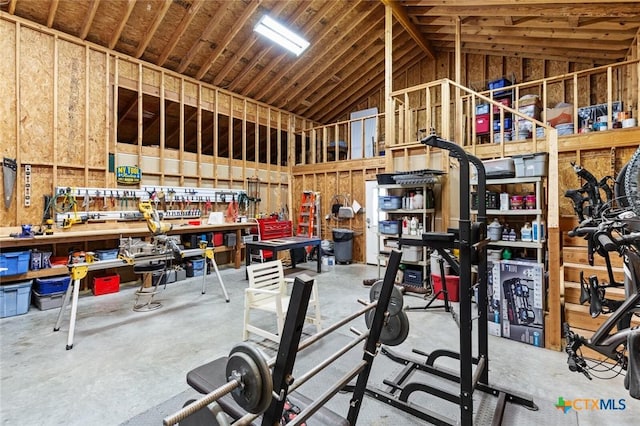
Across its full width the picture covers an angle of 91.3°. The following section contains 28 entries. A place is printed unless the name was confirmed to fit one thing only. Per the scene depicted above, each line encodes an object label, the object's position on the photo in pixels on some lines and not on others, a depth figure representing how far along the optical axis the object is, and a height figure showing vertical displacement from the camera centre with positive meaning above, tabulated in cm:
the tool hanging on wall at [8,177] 467 +56
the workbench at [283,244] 570 -63
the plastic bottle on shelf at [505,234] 429 -35
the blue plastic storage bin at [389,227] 572 -31
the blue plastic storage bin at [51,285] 445 -103
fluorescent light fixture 582 +352
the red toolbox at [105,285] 509 -119
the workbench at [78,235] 431 -34
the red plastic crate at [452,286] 469 -116
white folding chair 309 -91
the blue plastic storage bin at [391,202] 574 +15
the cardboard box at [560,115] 591 +181
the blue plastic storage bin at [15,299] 413 -114
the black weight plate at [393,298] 211 -61
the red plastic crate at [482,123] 666 +184
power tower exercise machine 191 -89
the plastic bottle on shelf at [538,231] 398 -29
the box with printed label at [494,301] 351 -104
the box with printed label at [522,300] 328 -99
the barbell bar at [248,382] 99 -55
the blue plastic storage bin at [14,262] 417 -65
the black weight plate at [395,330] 210 -81
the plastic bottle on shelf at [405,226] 570 -29
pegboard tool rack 523 +24
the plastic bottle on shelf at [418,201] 552 +16
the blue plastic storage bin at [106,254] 515 -68
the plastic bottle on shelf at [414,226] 559 -29
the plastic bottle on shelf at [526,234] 413 -34
